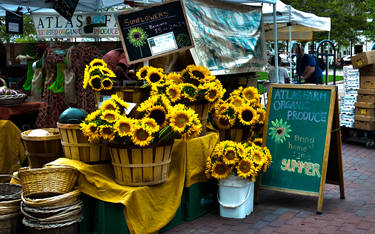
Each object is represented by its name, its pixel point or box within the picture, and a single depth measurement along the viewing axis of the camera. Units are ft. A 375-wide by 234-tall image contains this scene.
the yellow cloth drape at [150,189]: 14.76
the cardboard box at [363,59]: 29.86
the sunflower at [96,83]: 16.30
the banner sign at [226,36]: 21.68
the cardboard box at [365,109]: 30.27
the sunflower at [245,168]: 16.84
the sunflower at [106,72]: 16.56
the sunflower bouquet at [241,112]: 18.93
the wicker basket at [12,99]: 21.08
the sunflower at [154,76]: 16.88
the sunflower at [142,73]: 17.35
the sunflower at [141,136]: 14.11
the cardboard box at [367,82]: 30.45
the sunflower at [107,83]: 16.51
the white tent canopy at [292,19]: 41.11
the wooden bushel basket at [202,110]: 17.42
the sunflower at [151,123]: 14.49
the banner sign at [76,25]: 34.42
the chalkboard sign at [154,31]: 18.81
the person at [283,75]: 44.14
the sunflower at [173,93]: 16.59
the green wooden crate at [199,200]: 17.44
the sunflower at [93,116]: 14.52
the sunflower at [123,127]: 14.14
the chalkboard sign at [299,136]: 18.08
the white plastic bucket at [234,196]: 17.31
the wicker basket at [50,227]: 14.29
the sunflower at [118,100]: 15.47
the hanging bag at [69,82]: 21.66
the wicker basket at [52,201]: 14.12
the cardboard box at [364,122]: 30.40
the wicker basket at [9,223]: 15.02
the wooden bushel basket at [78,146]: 15.33
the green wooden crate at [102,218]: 14.96
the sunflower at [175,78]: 17.72
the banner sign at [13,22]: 38.19
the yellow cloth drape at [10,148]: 21.47
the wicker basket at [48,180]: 14.74
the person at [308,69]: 38.91
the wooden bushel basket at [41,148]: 16.75
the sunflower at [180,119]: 14.71
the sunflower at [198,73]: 17.48
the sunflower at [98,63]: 16.81
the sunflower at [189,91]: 16.92
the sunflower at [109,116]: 14.40
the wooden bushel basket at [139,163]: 14.52
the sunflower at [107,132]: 14.28
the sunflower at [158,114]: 15.23
